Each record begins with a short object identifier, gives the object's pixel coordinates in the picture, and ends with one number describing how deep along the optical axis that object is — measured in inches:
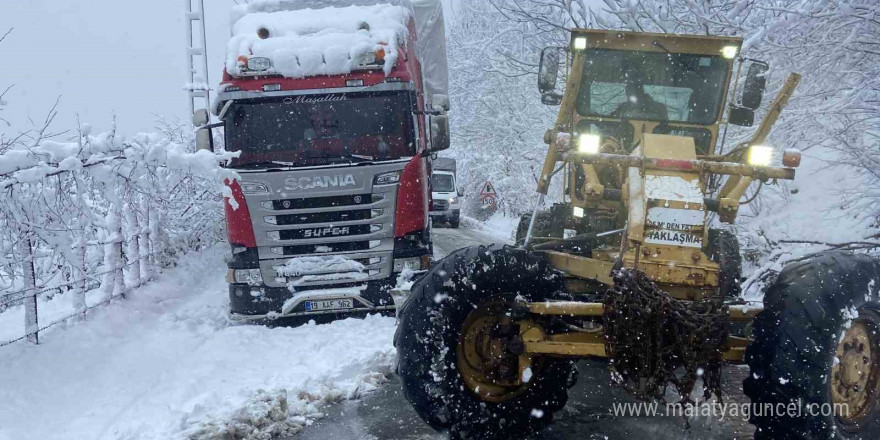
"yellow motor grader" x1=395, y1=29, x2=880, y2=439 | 122.0
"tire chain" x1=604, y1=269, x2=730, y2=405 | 120.4
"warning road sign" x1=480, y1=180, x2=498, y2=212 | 1019.3
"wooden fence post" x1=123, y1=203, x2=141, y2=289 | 339.9
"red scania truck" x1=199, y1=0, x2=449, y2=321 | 287.0
